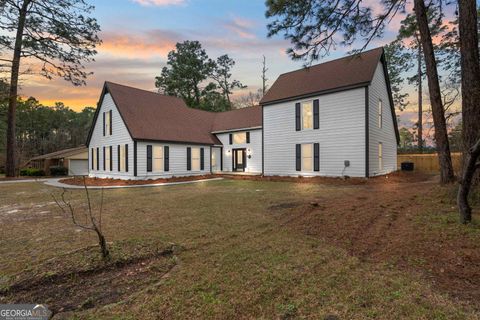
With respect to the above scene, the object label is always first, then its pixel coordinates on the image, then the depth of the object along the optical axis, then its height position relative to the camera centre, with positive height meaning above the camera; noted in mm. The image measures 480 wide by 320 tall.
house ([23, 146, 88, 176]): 27281 +366
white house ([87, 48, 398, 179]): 14312 +2066
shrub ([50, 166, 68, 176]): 25375 -838
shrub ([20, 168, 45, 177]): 24141 -921
